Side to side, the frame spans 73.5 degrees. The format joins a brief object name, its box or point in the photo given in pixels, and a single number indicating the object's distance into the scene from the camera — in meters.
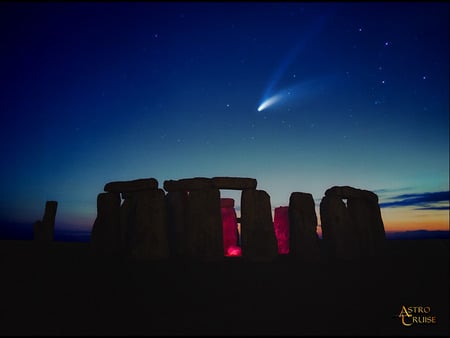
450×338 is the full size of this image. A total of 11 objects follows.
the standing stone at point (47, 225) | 15.75
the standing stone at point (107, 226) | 10.38
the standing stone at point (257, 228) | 9.62
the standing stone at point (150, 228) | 9.30
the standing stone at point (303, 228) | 9.88
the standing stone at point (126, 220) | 10.26
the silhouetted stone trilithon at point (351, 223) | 10.43
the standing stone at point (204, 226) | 9.27
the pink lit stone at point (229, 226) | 13.53
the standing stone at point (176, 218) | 10.02
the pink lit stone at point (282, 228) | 12.98
